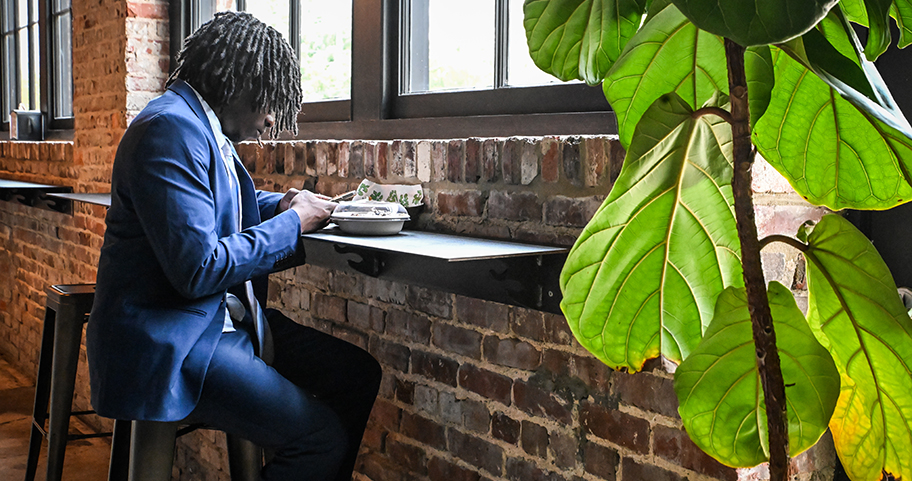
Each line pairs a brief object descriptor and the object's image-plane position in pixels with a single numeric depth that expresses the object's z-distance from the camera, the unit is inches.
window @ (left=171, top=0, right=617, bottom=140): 72.2
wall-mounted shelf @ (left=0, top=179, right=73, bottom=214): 143.7
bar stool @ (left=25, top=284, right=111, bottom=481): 91.0
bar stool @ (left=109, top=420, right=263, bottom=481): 67.1
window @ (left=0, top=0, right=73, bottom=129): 174.9
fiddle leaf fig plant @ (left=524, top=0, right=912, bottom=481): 31.1
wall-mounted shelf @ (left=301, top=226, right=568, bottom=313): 56.6
